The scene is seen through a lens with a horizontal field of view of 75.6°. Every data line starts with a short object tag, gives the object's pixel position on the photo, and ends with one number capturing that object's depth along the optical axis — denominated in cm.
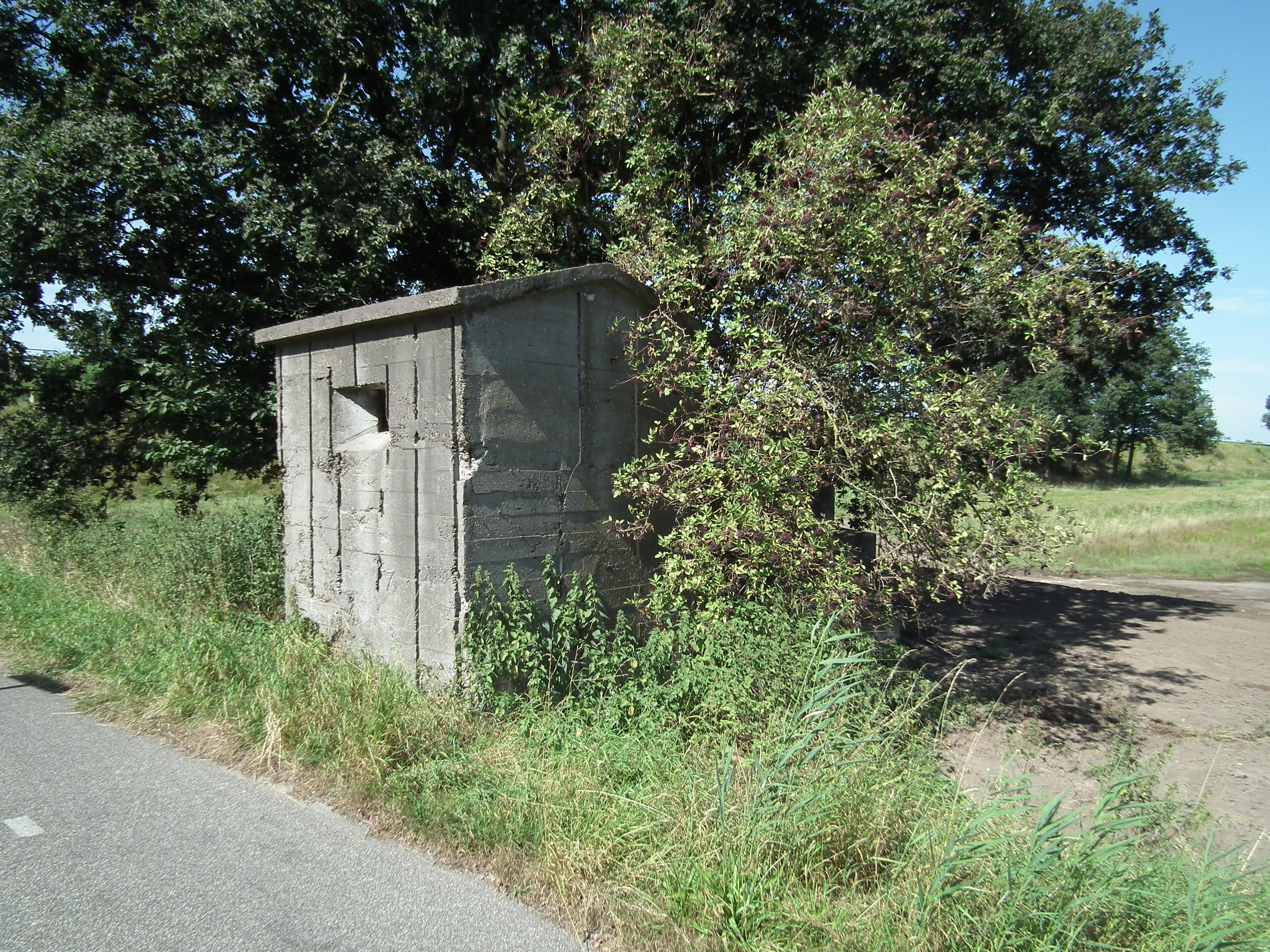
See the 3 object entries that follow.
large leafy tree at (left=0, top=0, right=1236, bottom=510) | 838
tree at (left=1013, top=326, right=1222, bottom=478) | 4141
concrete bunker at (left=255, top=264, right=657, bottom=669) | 523
